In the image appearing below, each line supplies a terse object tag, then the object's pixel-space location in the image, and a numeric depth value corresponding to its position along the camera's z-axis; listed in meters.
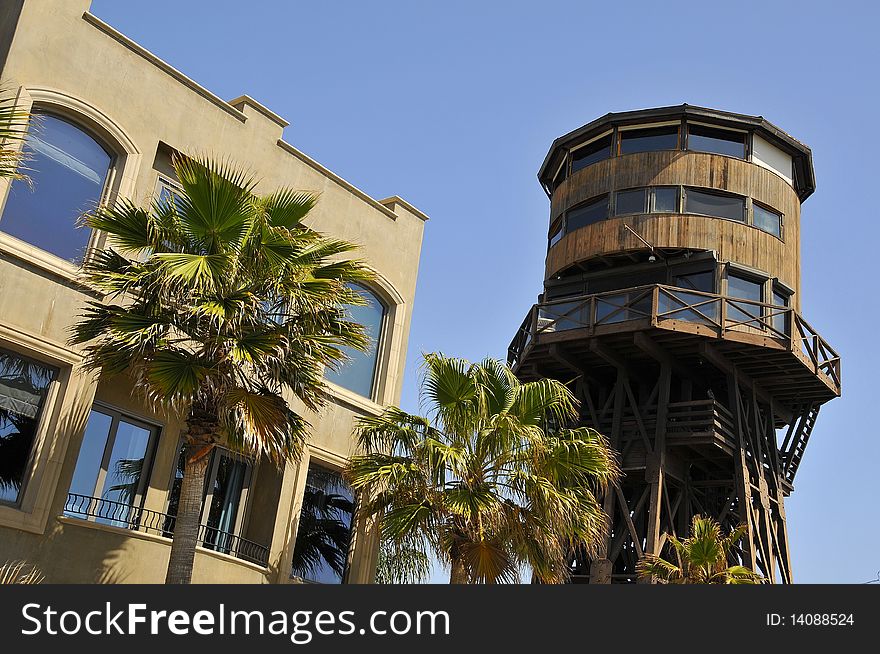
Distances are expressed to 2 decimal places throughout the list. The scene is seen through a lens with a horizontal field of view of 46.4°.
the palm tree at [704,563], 22.50
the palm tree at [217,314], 14.16
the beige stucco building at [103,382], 15.48
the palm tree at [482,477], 16.39
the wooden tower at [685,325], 28.72
